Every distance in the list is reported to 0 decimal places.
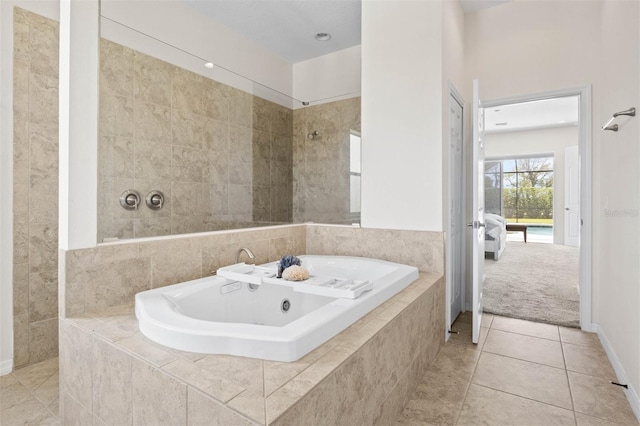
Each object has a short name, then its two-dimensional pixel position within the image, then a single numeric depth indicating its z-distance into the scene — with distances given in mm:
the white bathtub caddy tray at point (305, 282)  1635
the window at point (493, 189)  9344
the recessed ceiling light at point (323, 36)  3506
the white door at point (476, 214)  2457
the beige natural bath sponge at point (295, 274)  1873
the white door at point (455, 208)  2721
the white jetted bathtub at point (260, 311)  1157
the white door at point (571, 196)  7215
